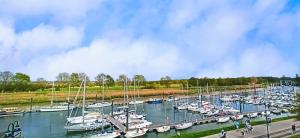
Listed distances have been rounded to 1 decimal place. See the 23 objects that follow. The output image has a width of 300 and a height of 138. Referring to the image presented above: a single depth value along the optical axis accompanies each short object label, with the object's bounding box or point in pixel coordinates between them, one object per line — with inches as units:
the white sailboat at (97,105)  3306.6
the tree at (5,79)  4291.8
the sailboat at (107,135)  1668.4
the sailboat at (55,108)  3075.8
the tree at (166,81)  5919.3
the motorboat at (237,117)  2405.0
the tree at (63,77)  6025.6
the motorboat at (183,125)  2004.2
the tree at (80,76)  5425.7
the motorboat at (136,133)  1756.9
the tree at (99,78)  5707.2
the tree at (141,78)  5935.0
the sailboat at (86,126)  2011.6
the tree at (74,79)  5369.1
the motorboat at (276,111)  2773.1
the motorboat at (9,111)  2820.6
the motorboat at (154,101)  3856.5
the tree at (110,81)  5684.1
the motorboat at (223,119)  2265.0
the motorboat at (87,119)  2235.2
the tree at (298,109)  1437.0
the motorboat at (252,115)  2541.6
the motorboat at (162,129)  1893.8
